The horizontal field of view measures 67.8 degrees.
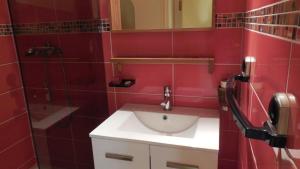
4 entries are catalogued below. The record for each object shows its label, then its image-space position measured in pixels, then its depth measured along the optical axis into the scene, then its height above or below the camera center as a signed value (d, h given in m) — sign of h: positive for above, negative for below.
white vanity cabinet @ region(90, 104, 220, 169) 1.02 -0.51
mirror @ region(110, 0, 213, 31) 1.26 +0.14
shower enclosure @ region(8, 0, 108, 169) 1.41 -0.22
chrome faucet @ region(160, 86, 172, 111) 1.38 -0.38
